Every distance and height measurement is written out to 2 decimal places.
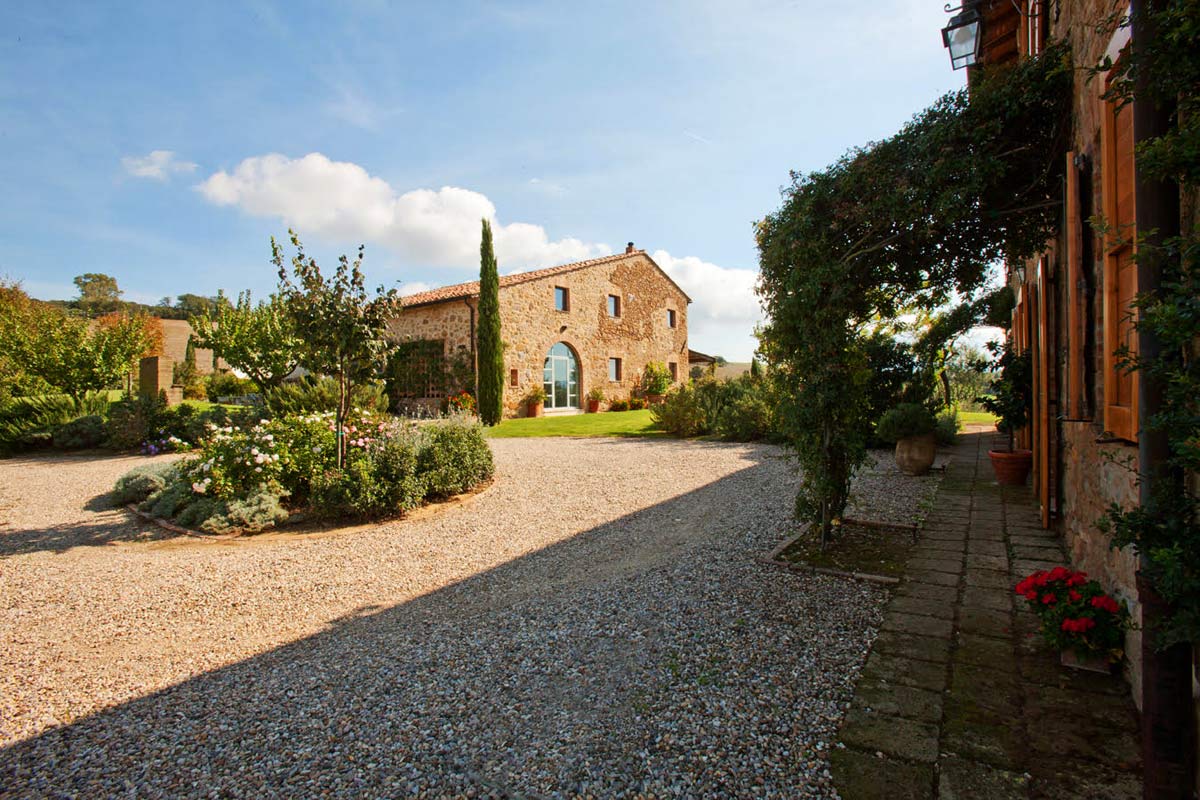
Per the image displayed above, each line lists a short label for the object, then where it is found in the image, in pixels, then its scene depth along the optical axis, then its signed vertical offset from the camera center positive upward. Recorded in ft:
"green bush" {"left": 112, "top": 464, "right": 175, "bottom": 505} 22.22 -3.21
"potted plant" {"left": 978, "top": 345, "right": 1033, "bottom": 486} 19.76 -0.02
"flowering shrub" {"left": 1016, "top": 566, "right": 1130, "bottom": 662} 7.71 -3.04
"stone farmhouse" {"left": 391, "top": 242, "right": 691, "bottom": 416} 60.90 +8.99
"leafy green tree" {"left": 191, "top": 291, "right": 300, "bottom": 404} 44.01 +5.16
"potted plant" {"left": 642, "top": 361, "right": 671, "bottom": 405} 78.12 +3.12
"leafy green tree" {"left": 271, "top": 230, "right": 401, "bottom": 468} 21.08 +3.29
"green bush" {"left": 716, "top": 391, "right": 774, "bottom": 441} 39.37 -1.18
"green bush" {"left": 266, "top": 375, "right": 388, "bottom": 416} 38.86 +0.49
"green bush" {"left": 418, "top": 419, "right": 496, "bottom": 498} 22.26 -2.29
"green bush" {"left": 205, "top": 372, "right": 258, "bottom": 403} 83.97 +2.74
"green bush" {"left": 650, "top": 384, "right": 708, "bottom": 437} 43.91 -0.78
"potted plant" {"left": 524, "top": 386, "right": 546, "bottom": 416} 62.59 +0.16
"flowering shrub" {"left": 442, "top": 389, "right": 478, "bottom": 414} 51.04 +0.33
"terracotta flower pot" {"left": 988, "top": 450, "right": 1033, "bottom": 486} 20.52 -2.32
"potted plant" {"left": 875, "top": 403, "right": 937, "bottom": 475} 24.70 -1.44
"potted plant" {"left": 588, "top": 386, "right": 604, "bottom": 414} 69.87 +0.42
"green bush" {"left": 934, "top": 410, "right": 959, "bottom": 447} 32.81 -1.60
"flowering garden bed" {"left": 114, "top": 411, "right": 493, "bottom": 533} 19.36 -2.62
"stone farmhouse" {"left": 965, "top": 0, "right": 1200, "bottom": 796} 5.30 +0.87
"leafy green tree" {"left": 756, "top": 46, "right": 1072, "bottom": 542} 11.05 +3.78
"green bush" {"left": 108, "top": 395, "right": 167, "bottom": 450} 37.37 -1.20
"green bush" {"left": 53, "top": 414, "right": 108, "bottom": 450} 37.63 -1.94
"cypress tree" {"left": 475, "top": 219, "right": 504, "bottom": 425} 56.54 +5.24
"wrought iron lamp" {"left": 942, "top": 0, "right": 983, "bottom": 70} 14.73 +10.08
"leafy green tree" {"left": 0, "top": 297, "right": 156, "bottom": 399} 41.60 +4.18
